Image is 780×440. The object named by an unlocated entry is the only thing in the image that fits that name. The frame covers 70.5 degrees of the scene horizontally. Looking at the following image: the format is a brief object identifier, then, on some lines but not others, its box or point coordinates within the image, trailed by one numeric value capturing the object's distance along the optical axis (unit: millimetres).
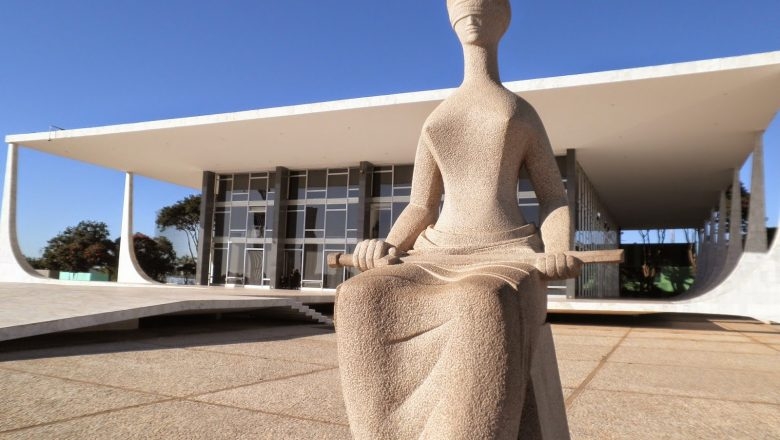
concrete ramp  7518
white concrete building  14039
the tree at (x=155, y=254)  40781
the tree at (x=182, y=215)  41094
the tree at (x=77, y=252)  39656
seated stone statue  2131
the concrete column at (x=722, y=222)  23347
